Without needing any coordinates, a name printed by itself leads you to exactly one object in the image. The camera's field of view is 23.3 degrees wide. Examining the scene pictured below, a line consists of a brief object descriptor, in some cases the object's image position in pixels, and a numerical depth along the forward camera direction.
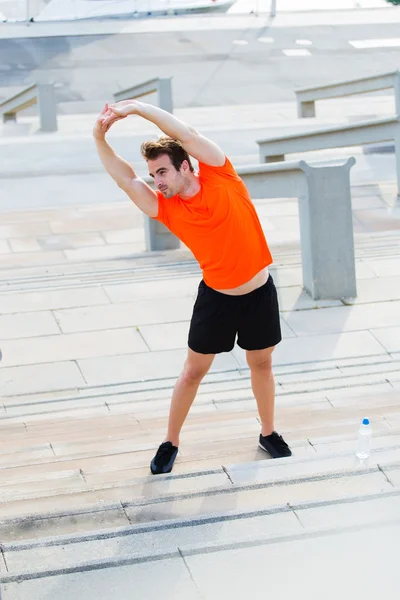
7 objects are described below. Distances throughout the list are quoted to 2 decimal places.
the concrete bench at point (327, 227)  7.73
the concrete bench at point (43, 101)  18.50
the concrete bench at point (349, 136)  11.43
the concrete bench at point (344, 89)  15.27
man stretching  4.38
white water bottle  4.50
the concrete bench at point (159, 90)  18.62
